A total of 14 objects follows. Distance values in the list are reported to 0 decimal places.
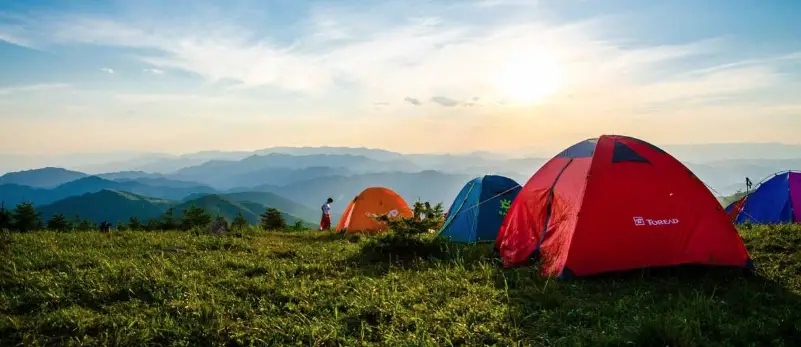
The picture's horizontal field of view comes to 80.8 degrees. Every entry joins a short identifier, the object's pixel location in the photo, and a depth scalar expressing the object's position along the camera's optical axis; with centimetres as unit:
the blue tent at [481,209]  1534
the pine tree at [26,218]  1728
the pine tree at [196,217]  2001
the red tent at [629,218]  890
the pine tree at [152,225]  1850
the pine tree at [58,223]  1823
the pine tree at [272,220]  2181
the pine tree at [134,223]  1912
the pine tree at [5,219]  1622
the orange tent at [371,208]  2036
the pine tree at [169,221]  1859
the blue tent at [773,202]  1583
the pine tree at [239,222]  1896
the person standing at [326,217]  2347
